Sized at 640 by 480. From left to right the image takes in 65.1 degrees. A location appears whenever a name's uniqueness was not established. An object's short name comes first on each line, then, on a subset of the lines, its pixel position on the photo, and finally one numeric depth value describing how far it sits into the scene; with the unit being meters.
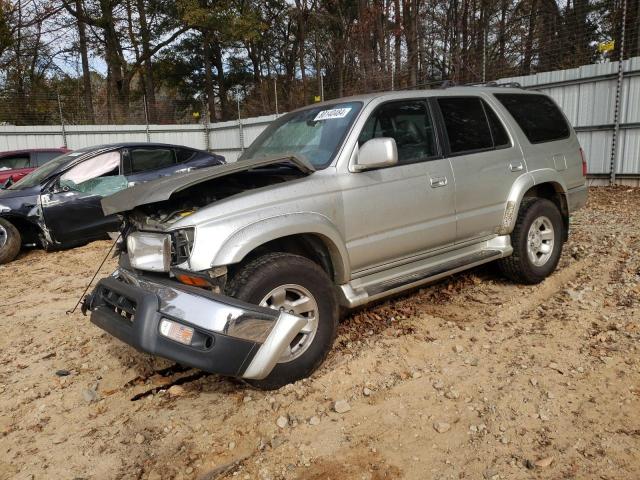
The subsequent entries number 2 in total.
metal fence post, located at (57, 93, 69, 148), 16.73
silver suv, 2.66
